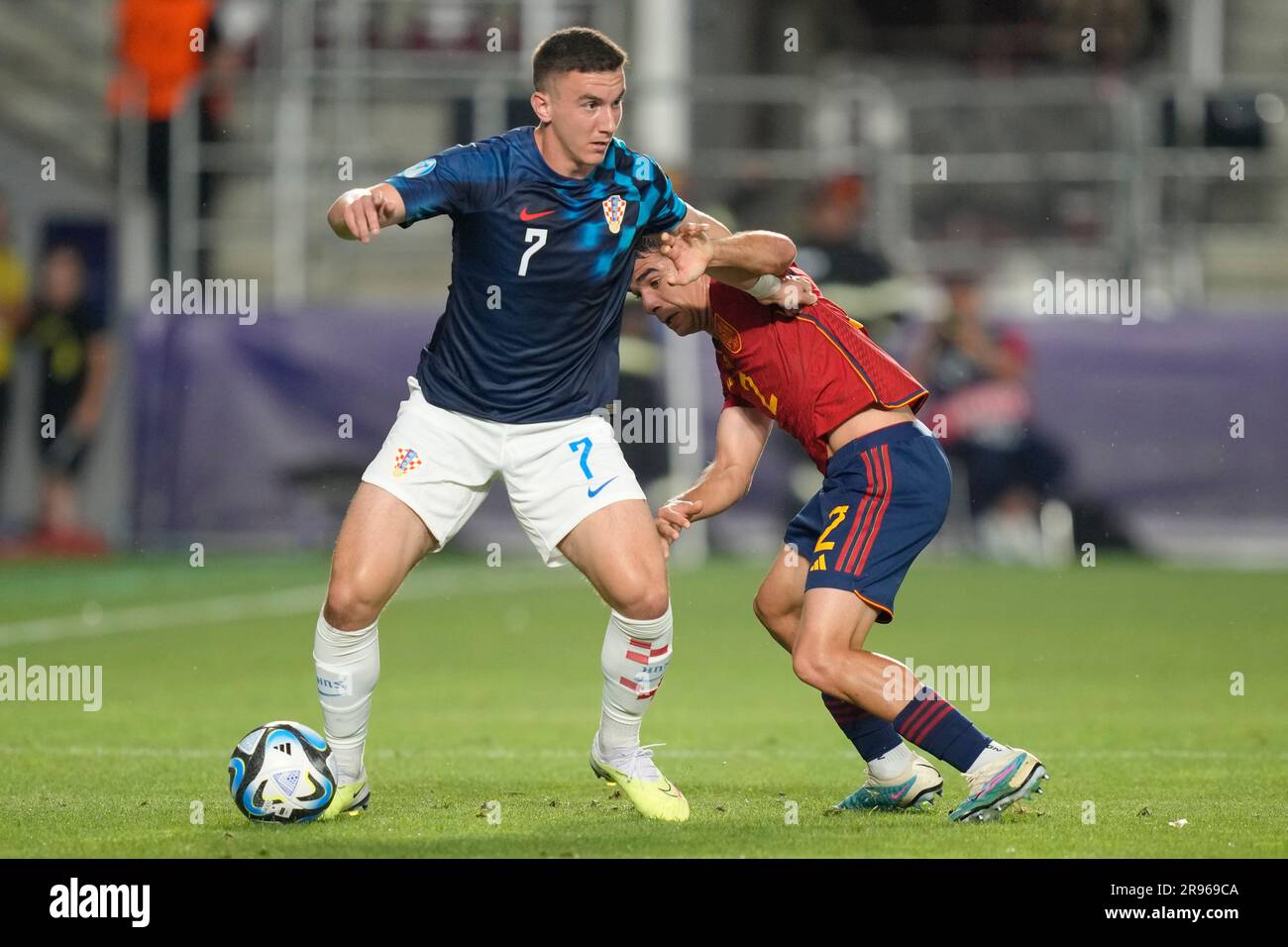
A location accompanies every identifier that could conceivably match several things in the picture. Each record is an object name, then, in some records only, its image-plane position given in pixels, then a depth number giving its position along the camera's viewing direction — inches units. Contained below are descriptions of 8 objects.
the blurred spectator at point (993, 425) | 666.2
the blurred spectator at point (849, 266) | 657.0
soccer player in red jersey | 257.9
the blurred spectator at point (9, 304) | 696.4
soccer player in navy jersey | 265.4
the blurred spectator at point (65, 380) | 695.7
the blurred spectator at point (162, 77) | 710.5
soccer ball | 257.8
